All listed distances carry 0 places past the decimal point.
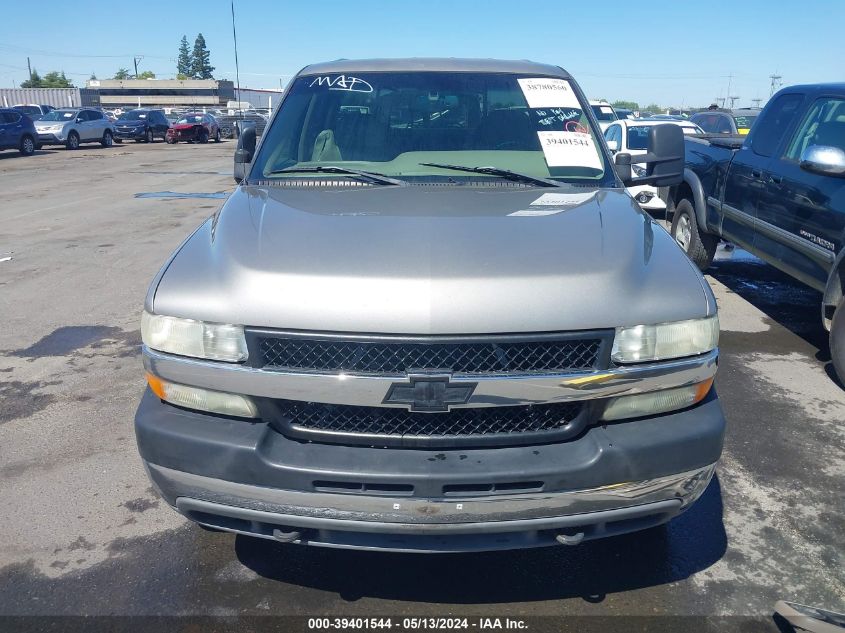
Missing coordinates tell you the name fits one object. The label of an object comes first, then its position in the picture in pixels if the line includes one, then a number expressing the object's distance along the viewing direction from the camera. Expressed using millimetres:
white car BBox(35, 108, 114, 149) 29281
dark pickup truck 4922
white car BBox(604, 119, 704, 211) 12586
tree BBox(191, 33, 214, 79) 132375
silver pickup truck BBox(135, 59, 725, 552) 2207
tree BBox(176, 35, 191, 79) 133500
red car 36406
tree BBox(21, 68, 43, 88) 96500
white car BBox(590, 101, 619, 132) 21391
